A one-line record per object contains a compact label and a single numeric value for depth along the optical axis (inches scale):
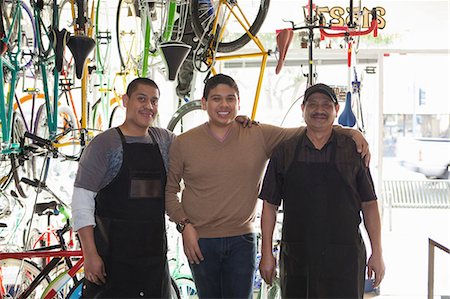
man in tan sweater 88.5
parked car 339.3
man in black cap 83.9
